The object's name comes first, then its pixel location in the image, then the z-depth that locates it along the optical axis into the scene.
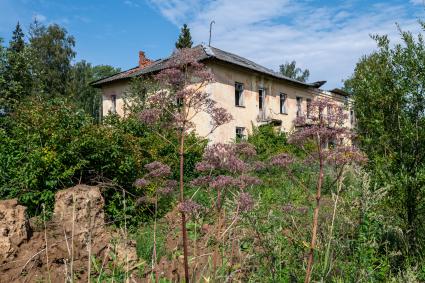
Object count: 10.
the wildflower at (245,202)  3.45
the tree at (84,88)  43.21
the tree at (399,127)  5.51
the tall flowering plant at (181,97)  3.67
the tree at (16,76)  25.19
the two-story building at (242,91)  24.58
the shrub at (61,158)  8.77
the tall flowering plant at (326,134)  3.26
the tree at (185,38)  34.62
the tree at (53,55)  39.78
